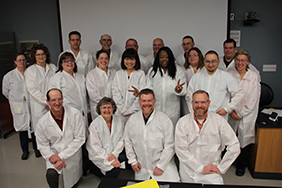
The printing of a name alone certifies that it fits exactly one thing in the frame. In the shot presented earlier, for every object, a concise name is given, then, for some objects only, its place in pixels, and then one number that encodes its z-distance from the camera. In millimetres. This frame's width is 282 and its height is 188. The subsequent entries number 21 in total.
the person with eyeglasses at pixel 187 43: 3014
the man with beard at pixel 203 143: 1831
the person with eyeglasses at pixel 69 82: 2467
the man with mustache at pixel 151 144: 2029
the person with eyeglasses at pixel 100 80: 2656
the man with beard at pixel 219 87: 2305
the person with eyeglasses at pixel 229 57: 2734
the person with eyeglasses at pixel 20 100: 3062
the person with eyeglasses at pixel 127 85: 2631
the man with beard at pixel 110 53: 3061
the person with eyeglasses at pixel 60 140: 2016
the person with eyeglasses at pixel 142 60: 3001
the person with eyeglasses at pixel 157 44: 3014
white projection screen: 3418
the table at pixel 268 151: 2295
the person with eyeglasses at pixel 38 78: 2768
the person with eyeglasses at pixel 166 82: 2502
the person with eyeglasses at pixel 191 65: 2580
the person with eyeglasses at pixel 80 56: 2922
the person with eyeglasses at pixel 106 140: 2115
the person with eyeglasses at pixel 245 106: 2420
